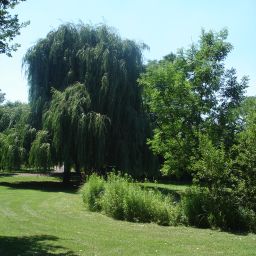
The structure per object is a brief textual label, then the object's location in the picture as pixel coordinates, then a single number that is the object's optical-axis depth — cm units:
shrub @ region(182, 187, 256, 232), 1352
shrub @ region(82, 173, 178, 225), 1426
